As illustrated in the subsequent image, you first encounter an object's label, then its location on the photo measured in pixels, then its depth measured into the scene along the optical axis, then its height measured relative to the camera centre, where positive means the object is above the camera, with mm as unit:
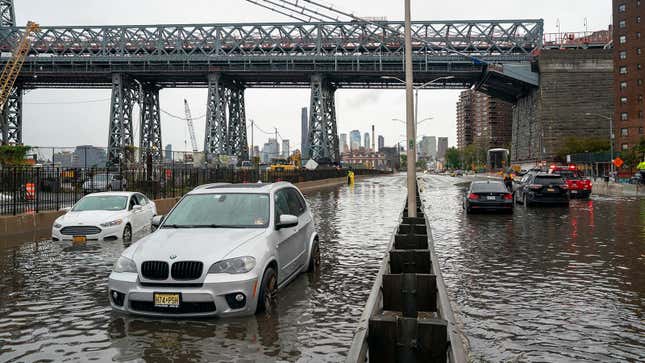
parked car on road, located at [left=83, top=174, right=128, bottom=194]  26106 -601
